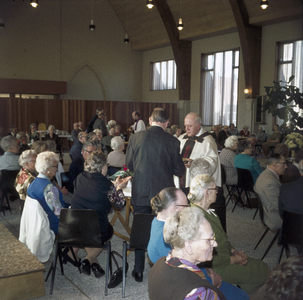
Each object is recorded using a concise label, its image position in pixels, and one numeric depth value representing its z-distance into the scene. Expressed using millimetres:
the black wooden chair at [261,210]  3615
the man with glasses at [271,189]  3551
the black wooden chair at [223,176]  5547
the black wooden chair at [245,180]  5129
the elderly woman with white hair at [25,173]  3793
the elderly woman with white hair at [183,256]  1491
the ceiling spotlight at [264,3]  10608
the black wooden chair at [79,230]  2852
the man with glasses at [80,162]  4652
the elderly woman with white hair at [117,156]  5211
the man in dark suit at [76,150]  5754
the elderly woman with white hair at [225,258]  2457
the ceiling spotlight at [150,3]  10422
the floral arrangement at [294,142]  5863
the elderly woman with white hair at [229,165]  5648
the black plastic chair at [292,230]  2895
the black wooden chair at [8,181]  4881
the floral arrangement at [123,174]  3715
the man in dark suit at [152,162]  3158
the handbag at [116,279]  3035
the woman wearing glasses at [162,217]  2293
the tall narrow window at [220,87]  15672
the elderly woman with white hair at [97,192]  3082
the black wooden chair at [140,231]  2750
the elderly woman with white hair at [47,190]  3209
